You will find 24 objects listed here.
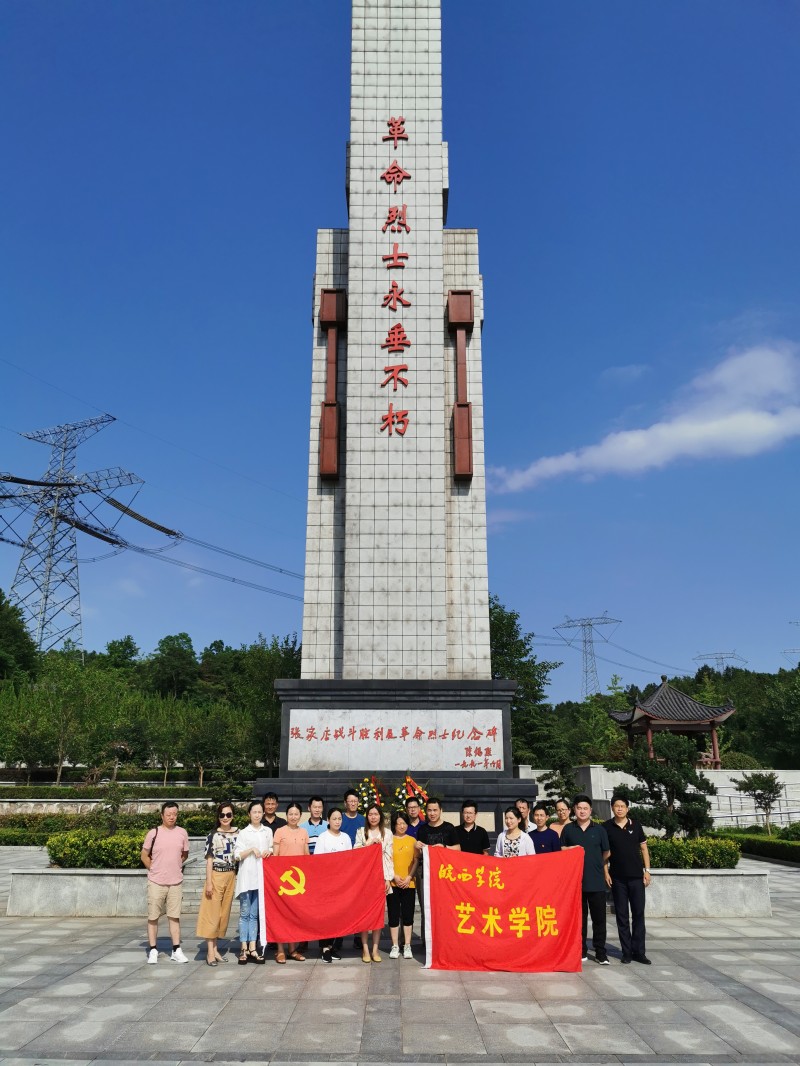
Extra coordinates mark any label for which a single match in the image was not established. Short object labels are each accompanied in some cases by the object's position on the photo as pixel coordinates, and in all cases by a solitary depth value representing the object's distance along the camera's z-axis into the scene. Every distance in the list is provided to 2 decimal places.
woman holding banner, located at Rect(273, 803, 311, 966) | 8.35
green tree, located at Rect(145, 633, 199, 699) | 82.25
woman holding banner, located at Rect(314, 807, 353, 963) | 8.30
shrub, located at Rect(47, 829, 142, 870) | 11.27
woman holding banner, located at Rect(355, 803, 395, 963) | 8.04
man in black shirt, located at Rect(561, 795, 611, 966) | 8.13
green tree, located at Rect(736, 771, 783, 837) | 24.64
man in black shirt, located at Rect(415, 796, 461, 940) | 8.30
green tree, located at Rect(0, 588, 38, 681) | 53.62
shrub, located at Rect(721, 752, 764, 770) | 36.38
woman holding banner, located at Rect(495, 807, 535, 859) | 8.23
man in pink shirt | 8.16
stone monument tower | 16.19
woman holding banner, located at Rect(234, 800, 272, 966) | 7.95
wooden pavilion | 33.69
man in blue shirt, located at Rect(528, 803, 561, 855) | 8.40
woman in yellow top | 8.09
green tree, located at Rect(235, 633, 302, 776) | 33.28
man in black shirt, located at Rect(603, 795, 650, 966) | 8.02
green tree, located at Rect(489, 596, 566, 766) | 34.91
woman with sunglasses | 7.88
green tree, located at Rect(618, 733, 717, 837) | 12.77
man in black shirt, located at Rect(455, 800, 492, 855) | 8.33
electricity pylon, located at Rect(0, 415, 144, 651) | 56.94
